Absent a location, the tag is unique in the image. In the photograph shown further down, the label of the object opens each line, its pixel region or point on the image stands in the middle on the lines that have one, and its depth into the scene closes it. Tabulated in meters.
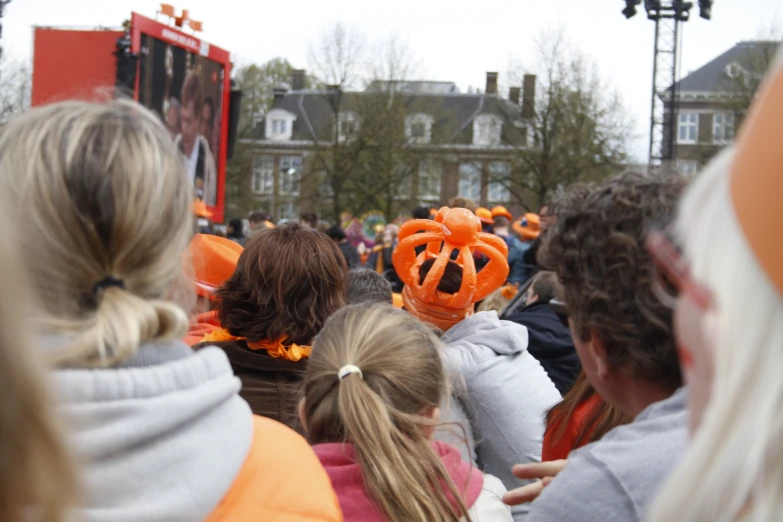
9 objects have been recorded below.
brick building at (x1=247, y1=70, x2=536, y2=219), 36.62
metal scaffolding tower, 19.84
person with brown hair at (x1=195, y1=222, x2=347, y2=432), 2.97
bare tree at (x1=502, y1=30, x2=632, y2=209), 33.69
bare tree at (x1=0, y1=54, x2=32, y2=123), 25.47
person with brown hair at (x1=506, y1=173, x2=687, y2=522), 1.48
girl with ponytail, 2.10
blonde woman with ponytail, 1.34
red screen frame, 10.91
